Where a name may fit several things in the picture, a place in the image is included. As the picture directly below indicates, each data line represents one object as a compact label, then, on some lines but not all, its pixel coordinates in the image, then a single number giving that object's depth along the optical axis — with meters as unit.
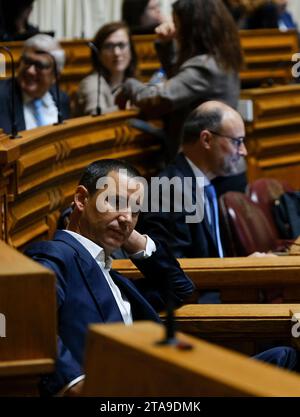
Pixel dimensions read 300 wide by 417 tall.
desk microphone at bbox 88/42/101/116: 10.54
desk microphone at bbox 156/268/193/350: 3.37
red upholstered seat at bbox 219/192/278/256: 8.62
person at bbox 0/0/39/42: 12.27
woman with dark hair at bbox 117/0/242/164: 10.16
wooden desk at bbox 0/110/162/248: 8.12
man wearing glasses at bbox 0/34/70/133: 9.96
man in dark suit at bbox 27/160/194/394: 5.43
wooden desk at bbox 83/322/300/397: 3.14
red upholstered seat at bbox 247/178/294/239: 9.50
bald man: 7.88
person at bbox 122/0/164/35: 14.31
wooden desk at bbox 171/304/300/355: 6.41
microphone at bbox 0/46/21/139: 8.42
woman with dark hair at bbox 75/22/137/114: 11.55
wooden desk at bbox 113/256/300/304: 6.96
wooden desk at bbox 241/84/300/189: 12.47
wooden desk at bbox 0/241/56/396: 4.42
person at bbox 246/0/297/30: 16.69
